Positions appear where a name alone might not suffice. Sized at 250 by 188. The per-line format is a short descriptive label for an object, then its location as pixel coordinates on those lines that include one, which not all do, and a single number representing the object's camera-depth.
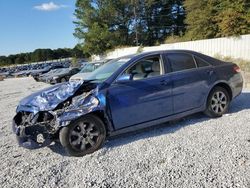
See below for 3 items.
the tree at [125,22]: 28.59
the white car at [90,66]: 9.96
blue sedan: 3.11
